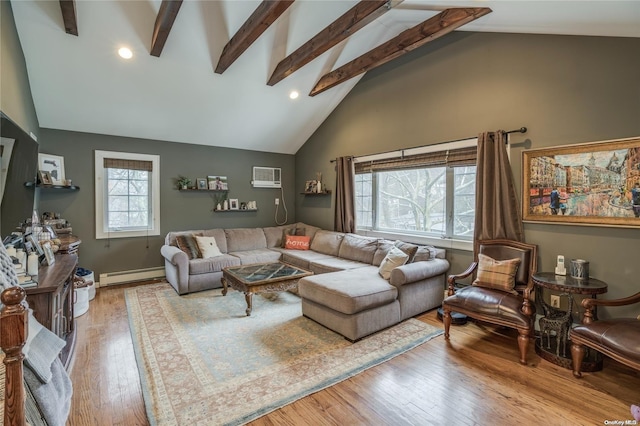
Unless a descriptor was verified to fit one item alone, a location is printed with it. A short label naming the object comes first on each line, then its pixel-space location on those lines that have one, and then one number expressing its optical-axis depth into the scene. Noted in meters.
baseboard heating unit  4.62
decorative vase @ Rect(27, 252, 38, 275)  2.17
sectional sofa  2.93
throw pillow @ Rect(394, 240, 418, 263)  3.69
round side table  2.37
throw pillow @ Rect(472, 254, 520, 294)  2.94
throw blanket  1.17
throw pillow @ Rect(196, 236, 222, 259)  4.57
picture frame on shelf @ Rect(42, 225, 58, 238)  3.20
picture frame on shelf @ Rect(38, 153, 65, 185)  4.04
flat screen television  2.19
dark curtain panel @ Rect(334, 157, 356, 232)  5.12
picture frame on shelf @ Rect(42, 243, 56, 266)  2.62
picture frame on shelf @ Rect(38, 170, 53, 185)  3.84
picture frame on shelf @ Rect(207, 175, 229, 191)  5.43
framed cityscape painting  2.52
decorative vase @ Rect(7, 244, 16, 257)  2.07
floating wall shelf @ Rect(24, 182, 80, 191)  3.83
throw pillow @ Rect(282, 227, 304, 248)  5.70
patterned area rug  1.98
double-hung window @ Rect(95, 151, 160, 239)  4.59
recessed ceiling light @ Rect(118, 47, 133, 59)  3.42
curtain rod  3.12
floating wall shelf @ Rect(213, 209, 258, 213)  5.61
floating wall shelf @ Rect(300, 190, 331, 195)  5.64
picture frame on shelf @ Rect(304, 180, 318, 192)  5.83
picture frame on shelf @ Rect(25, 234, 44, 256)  2.51
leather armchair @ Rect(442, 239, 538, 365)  2.49
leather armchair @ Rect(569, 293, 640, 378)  1.92
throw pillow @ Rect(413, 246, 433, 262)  3.63
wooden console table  2.05
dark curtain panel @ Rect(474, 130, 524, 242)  3.21
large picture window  3.74
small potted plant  5.16
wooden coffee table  3.37
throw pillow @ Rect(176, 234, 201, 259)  4.50
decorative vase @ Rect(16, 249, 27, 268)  2.12
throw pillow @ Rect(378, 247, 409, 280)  3.40
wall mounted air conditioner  6.02
